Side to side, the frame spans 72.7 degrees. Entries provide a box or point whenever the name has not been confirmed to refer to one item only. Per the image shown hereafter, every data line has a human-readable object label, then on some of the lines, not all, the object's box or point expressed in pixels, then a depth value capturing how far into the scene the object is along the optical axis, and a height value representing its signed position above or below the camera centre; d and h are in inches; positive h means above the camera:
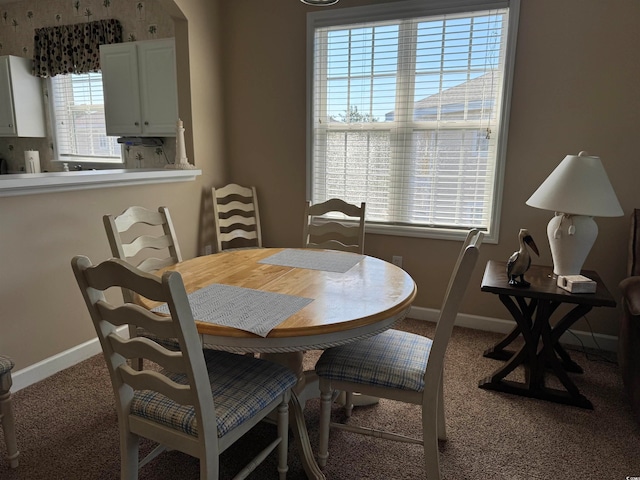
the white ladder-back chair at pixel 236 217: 138.6 -22.6
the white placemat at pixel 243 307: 53.5 -21.1
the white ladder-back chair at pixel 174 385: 43.9 -29.8
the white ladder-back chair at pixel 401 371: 56.4 -30.9
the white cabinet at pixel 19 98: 191.5 +21.0
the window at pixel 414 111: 116.6 +11.1
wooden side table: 85.7 -36.1
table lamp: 84.6 -10.2
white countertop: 85.2 -7.4
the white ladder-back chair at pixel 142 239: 78.2 -17.8
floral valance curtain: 178.5 +42.3
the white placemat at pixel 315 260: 80.7 -21.3
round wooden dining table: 52.3 -21.3
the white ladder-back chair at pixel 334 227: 102.2 -18.1
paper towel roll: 170.1 -5.8
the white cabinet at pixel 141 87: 160.9 +22.4
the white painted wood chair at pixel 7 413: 66.1 -40.8
